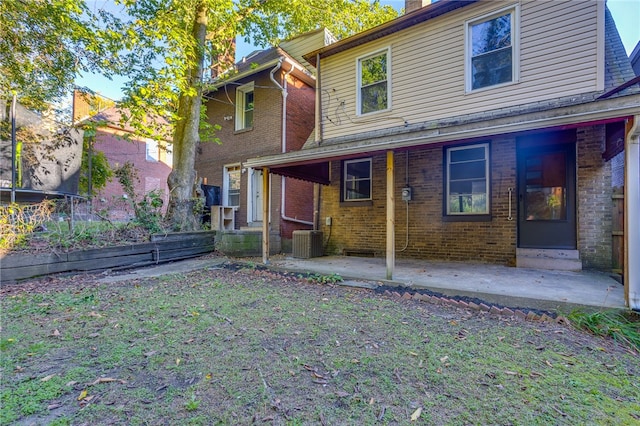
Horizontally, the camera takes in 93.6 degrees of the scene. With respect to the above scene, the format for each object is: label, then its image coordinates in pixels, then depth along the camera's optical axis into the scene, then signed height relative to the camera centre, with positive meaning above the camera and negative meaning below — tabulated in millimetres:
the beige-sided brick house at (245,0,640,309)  4934 +1272
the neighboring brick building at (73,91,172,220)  17281 +3628
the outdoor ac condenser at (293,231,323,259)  7672 -767
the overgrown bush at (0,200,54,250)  4988 -136
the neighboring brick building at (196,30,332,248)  9133 +2777
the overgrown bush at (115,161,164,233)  7242 +228
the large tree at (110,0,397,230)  7371 +4142
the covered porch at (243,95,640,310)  3256 +1096
